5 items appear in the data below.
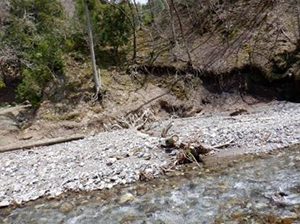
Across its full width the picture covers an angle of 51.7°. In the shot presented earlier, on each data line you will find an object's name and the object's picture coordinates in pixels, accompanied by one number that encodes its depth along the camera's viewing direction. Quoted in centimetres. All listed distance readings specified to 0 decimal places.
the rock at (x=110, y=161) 907
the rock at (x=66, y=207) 707
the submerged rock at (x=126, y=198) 714
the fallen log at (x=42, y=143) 1225
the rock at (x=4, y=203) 760
